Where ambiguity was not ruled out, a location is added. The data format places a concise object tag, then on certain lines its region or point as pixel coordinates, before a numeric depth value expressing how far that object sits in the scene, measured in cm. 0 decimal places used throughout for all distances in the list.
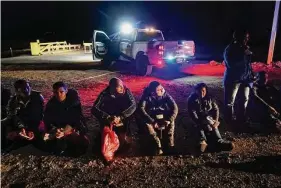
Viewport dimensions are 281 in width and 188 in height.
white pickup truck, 1257
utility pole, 1347
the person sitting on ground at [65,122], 547
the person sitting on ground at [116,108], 554
